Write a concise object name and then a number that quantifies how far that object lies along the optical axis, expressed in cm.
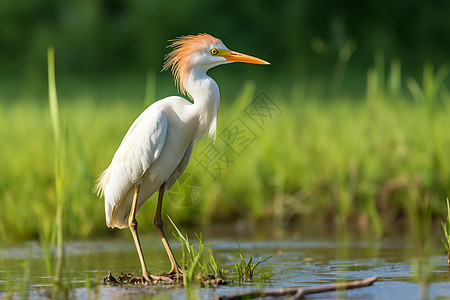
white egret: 927
